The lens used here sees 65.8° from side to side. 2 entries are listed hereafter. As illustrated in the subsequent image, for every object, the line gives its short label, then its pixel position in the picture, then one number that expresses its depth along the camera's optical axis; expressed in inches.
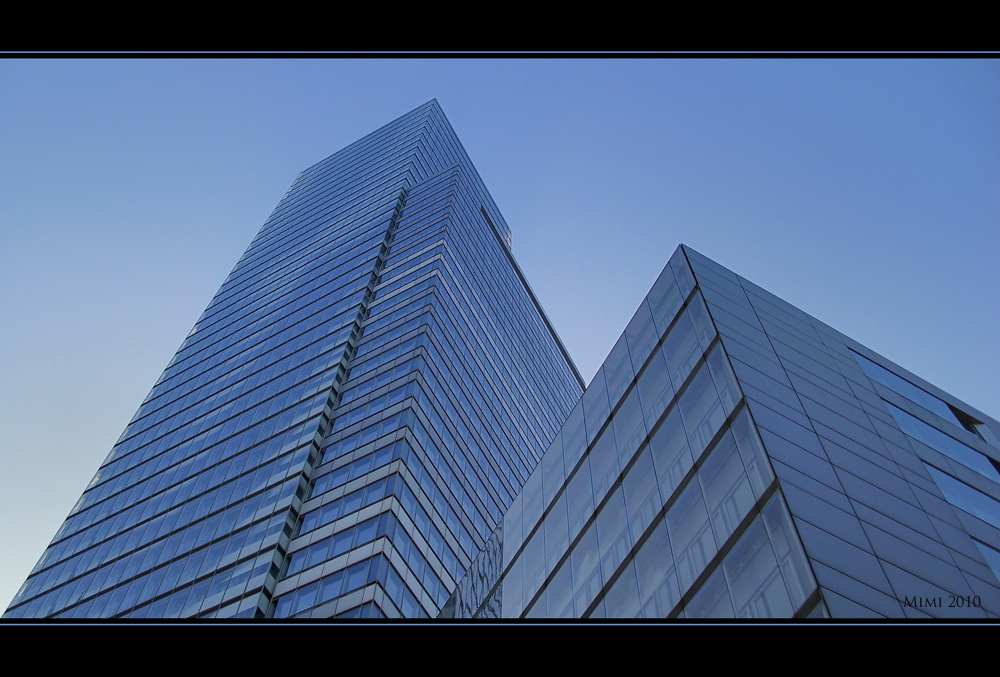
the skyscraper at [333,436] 1726.1
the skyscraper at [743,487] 495.8
